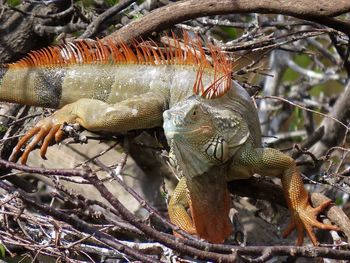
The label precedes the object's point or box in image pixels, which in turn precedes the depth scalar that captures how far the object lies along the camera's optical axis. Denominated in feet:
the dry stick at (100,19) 30.04
